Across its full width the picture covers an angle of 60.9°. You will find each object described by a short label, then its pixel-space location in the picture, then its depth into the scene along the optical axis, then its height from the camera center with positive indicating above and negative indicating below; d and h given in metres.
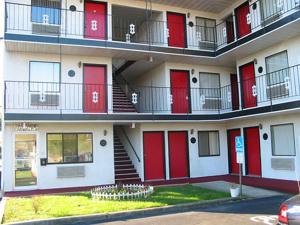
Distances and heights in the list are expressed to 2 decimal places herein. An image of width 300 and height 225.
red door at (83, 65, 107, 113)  12.30 +2.47
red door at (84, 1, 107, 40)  12.49 +5.99
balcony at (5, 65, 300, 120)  11.15 +2.04
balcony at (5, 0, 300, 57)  11.34 +5.66
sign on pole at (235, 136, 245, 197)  9.45 -0.43
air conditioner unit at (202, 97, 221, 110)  14.12 +1.93
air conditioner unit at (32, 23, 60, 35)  11.74 +5.25
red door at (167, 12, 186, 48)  13.95 +6.02
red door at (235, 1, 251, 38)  13.23 +6.21
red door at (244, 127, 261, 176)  12.76 -0.71
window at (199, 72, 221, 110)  14.20 +2.71
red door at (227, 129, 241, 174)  14.07 -0.75
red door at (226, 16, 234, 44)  14.76 +6.24
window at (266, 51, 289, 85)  11.38 +3.14
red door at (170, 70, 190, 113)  13.66 +2.55
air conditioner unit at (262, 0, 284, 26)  11.49 +5.64
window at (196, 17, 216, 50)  14.48 +6.07
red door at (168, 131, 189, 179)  13.30 -0.81
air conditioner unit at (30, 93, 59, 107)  11.47 +1.94
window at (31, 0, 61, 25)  11.81 +6.09
